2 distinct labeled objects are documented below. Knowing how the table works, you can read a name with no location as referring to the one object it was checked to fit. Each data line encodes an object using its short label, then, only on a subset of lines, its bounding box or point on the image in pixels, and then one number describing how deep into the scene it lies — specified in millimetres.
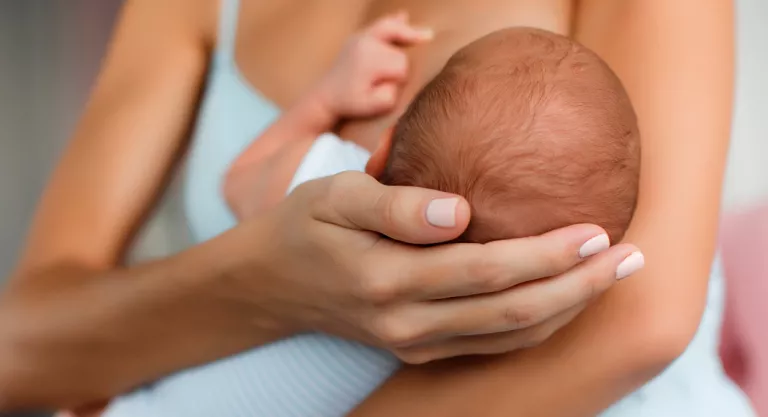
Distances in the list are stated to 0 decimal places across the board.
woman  467
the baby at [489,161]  498
